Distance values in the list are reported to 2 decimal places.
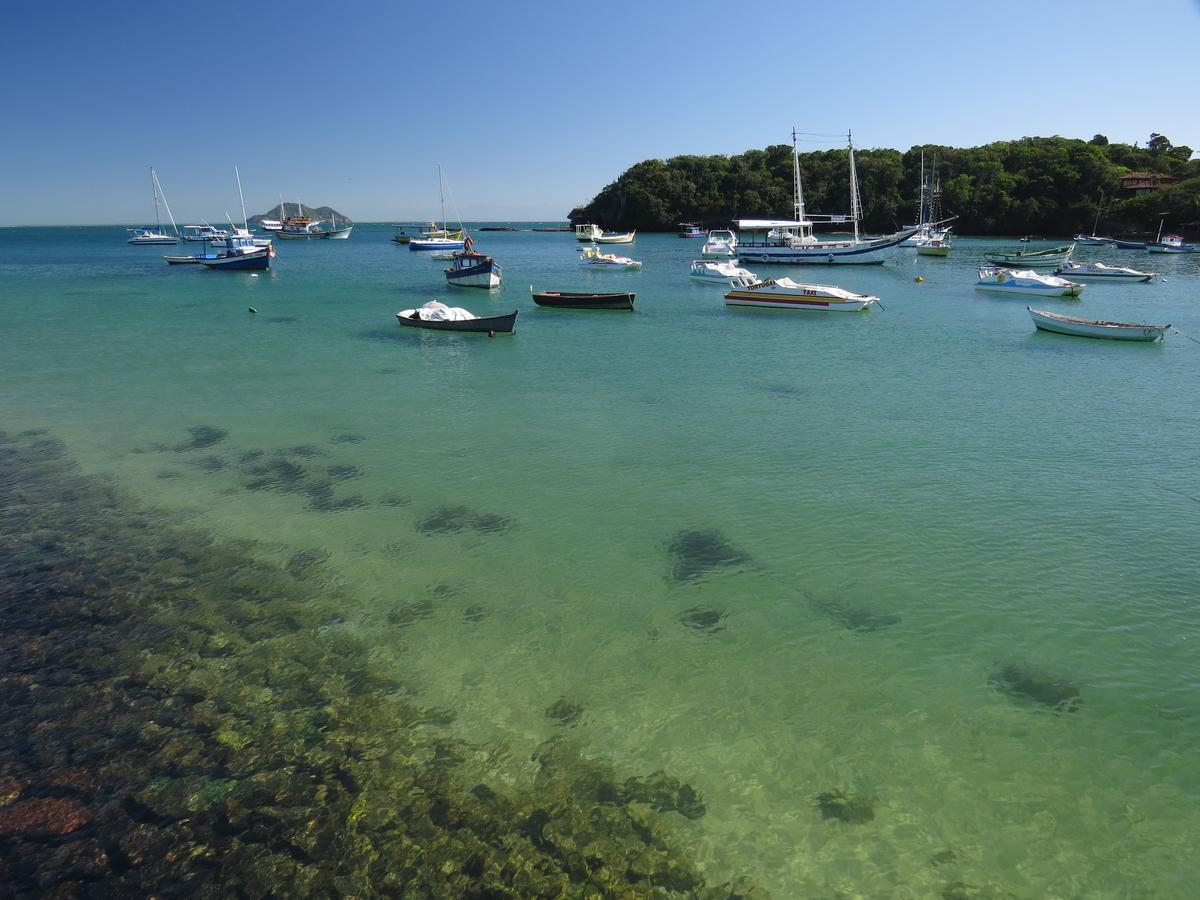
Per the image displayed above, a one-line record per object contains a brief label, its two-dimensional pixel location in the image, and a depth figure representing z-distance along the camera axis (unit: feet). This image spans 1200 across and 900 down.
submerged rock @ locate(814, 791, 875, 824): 23.53
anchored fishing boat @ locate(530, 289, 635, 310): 149.89
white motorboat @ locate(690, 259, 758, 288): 202.90
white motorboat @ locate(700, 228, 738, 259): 279.49
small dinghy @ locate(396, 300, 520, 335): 120.47
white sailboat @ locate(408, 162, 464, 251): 361.51
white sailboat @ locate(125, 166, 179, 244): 468.34
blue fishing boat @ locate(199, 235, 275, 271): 244.42
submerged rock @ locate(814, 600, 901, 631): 34.42
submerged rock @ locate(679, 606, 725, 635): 34.55
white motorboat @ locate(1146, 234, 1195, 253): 316.40
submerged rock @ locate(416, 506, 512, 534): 45.47
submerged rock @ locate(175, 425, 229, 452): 61.52
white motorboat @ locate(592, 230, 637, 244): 432.25
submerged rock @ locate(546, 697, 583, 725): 28.12
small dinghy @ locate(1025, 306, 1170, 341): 109.81
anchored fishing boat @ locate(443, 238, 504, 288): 176.04
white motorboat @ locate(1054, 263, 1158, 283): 194.18
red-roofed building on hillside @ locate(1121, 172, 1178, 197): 410.72
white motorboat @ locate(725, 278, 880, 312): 147.23
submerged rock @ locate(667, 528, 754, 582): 40.01
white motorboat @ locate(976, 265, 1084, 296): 169.07
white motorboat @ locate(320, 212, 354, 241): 539.70
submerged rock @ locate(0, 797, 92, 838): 21.86
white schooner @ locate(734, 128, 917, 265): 244.63
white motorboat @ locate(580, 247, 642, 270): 242.58
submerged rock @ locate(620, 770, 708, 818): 23.80
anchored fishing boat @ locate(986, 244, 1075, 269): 243.81
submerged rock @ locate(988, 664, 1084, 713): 29.04
